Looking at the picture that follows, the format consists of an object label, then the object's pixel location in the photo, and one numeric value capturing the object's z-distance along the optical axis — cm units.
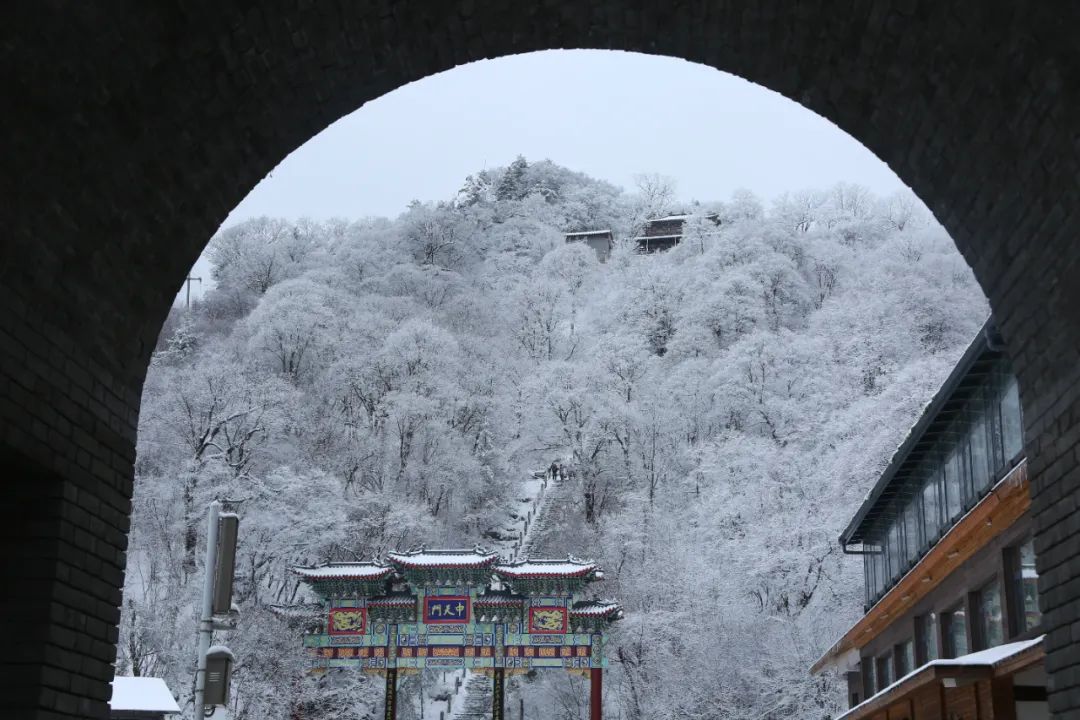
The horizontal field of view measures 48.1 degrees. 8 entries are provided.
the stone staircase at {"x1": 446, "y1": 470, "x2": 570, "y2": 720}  4531
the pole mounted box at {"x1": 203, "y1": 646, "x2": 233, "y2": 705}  1245
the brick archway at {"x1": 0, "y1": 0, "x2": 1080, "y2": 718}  607
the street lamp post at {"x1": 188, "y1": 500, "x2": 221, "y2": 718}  1311
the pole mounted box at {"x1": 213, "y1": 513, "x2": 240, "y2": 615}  1252
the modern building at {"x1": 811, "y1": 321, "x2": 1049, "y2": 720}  1471
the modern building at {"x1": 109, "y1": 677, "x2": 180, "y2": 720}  2010
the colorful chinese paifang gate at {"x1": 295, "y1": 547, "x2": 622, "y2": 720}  3494
